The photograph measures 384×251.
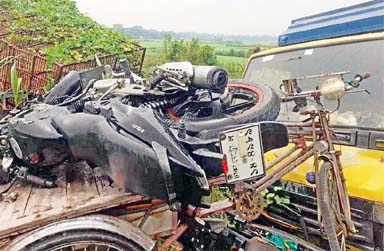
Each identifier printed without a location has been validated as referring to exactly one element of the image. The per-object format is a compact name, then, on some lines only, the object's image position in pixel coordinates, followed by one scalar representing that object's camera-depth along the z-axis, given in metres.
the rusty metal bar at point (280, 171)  2.49
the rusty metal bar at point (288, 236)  2.61
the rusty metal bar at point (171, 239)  2.38
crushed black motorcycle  2.11
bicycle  2.38
